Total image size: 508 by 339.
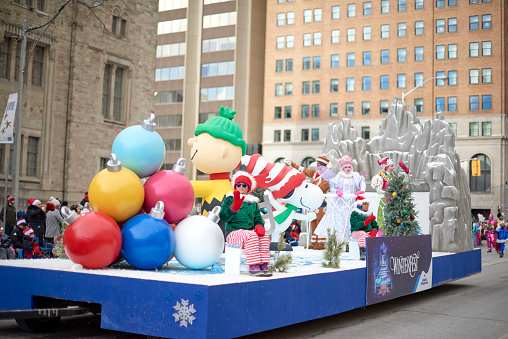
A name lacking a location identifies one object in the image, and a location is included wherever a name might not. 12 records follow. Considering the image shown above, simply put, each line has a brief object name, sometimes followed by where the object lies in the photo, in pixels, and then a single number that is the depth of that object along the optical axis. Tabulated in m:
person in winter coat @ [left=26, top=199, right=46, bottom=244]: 15.44
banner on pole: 16.36
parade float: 6.38
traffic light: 42.03
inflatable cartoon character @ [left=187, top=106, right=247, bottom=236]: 10.50
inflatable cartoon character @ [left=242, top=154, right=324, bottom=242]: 10.84
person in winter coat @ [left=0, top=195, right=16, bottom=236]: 16.33
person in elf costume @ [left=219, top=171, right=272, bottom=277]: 7.40
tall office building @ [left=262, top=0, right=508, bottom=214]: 54.38
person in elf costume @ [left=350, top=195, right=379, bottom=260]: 11.64
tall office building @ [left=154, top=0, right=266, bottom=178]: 65.56
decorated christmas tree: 11.77
